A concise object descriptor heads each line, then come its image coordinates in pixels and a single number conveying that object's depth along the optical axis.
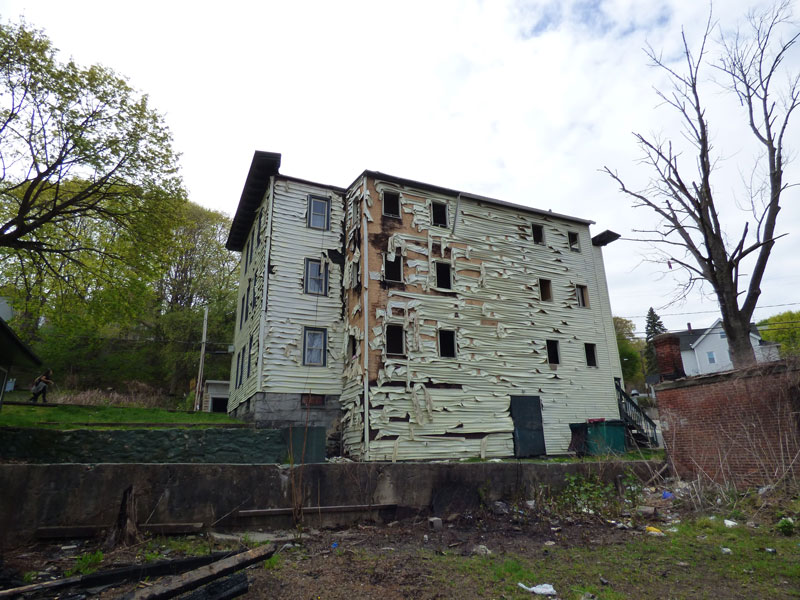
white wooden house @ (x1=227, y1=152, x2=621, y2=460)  16.22
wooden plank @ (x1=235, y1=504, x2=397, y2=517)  8.04
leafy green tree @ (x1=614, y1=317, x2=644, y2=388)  57.66
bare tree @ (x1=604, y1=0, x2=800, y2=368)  13.34
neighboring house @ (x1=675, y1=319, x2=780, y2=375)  48.16
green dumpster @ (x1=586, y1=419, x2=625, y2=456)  17.30
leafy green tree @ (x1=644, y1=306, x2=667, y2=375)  54.00
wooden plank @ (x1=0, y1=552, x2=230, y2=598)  4.98
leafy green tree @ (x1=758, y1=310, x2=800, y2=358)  42.75
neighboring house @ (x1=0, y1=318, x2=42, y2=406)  10.58
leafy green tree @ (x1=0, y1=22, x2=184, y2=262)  14.09
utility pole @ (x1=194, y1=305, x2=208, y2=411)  27.02
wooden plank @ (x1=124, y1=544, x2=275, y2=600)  4.46
